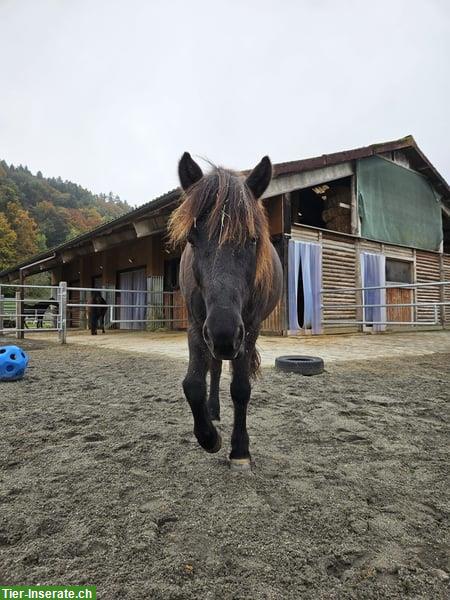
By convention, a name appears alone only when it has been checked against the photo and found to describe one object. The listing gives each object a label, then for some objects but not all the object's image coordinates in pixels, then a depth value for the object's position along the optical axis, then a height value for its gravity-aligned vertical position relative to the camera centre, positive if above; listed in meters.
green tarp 12.16 +3.98
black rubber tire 4.48 -0.78
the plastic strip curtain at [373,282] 11.92 +0.90
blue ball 4.31 -0.73
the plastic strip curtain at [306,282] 9.97 +0.77
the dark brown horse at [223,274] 1.63 +0.19
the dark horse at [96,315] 12.28 -0.31
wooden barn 9.99 +2.29
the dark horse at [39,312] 18.56 -0.33
